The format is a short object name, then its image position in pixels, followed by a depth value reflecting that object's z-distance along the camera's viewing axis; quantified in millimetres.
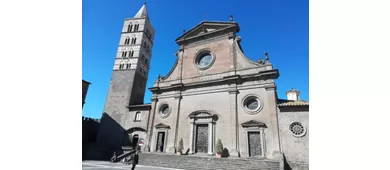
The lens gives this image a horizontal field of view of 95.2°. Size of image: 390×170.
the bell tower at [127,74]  19945
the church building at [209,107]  12367
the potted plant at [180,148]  14395
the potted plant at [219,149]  12719
